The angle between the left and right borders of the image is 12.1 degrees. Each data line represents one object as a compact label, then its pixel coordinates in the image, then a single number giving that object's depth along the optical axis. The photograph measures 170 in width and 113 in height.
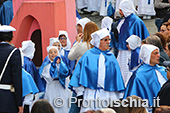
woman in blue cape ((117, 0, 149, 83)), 17.75
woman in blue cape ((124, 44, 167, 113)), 11.63
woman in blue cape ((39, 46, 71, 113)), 15.36
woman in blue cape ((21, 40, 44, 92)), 15.12
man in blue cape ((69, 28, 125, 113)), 12.24
